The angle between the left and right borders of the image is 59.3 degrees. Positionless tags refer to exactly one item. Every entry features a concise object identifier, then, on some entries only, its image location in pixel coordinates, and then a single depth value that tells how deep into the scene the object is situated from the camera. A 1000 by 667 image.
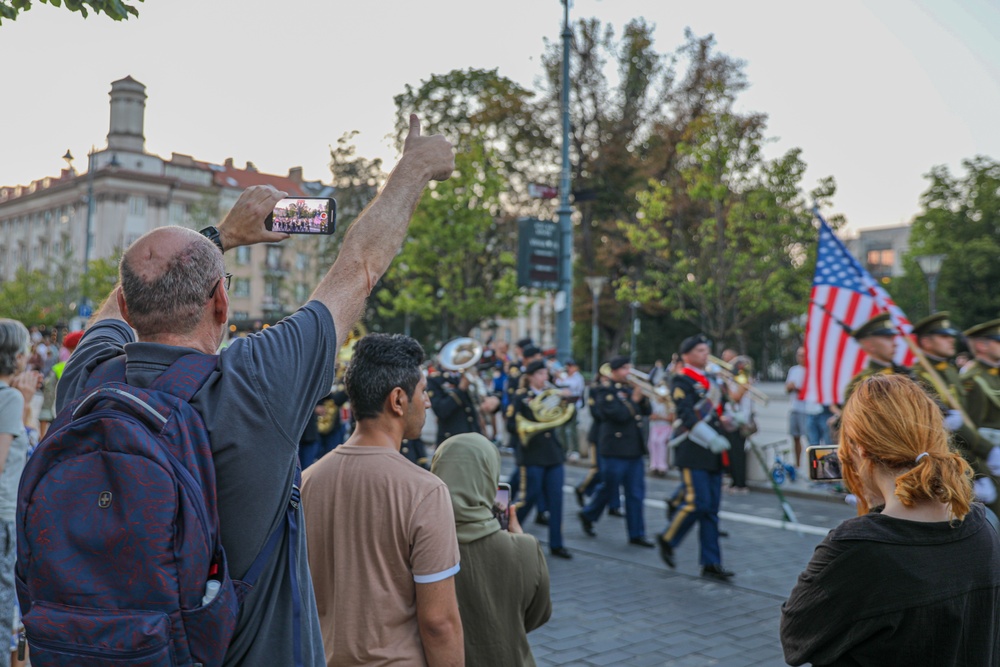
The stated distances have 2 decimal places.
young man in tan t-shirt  2.47
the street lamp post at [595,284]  32.88
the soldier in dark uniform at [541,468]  8.72
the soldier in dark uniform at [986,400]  5.37
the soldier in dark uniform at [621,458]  8.82
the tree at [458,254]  26.92
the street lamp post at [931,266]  22.97
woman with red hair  2.15
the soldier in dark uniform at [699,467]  7.41
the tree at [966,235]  44.25
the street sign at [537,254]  14.73
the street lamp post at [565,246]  15.36
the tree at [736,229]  21.55
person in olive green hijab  2.95
